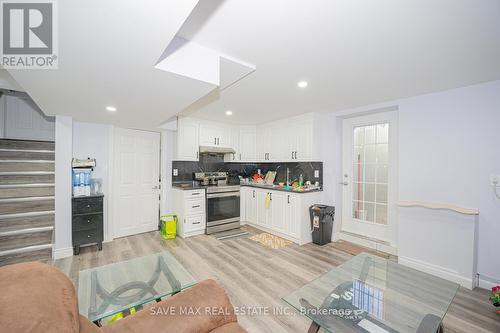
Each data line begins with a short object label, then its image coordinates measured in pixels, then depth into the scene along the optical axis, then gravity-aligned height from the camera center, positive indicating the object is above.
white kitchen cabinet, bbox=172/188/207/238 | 3.89 -0.91
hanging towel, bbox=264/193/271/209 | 4.13 -0.72
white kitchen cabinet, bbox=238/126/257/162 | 4.92 +0.51
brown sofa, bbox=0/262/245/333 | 0.65 -0.54
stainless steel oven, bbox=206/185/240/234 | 4.12 -0.89
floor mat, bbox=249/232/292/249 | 3.53 -1.34
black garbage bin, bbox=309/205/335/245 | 3.54 -0.97
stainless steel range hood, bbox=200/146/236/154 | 4.31 +0.32
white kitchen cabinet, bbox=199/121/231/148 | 4.41 +0.67
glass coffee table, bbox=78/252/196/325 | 1.39 -0.95
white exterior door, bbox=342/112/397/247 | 3.28 -0.16
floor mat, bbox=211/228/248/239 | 3.96 -1.34
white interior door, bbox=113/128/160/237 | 3.89 -0.33
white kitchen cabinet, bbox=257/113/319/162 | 3.76 +0.52
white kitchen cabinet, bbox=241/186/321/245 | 3.61 -0.88
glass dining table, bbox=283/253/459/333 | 1.32 -0.98
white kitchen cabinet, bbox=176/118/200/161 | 4.12 +0.49
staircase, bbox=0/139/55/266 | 2.72 -0.60
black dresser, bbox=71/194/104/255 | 3.18 -0.89
